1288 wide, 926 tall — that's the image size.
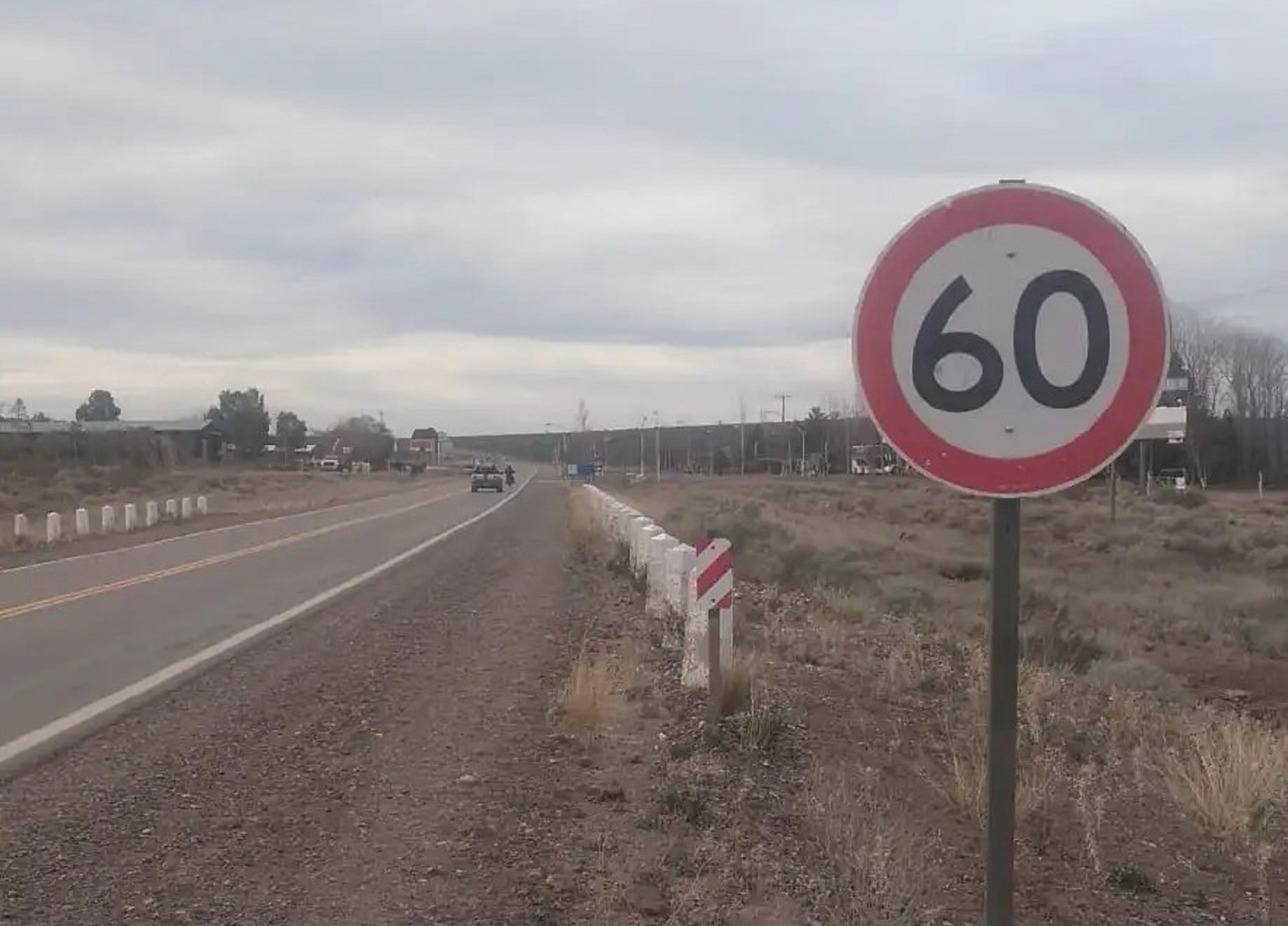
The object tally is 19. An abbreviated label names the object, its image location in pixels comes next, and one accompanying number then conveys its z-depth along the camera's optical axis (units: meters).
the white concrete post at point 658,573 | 12.52
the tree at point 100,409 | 163.50
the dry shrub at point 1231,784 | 5.77
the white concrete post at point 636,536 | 16.89
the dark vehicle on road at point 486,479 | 73.88
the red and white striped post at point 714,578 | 8.52
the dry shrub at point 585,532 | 23.73
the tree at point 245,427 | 129.88
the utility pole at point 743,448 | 127.69
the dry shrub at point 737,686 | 7.91
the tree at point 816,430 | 132.88
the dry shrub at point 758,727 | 7.17
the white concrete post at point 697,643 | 8.69
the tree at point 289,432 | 152.75
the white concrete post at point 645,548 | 14.54
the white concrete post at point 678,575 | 10.53
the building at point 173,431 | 104.56
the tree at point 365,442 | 175.75
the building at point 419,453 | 177.69
